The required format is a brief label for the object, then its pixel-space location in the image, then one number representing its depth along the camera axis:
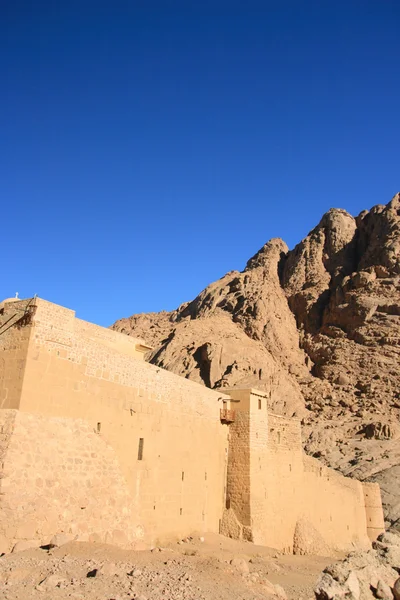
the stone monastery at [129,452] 10.59
